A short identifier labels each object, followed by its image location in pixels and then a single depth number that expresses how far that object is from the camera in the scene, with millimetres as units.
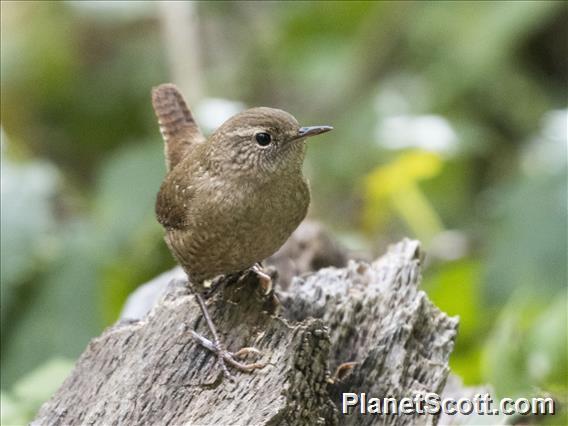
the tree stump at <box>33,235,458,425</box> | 5488
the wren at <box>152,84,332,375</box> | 6148
